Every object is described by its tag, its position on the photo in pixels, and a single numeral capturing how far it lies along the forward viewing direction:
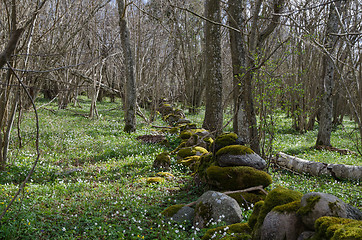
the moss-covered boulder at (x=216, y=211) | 4.89
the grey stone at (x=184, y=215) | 5.26
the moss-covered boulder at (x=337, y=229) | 2.46
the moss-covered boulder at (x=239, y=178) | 6.15
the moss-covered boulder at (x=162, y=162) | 8.56
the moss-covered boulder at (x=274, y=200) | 3.70
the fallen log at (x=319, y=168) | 8.21
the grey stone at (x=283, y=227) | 3.21
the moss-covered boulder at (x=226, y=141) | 7.06
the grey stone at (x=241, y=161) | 6.44
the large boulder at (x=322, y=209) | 3.05
